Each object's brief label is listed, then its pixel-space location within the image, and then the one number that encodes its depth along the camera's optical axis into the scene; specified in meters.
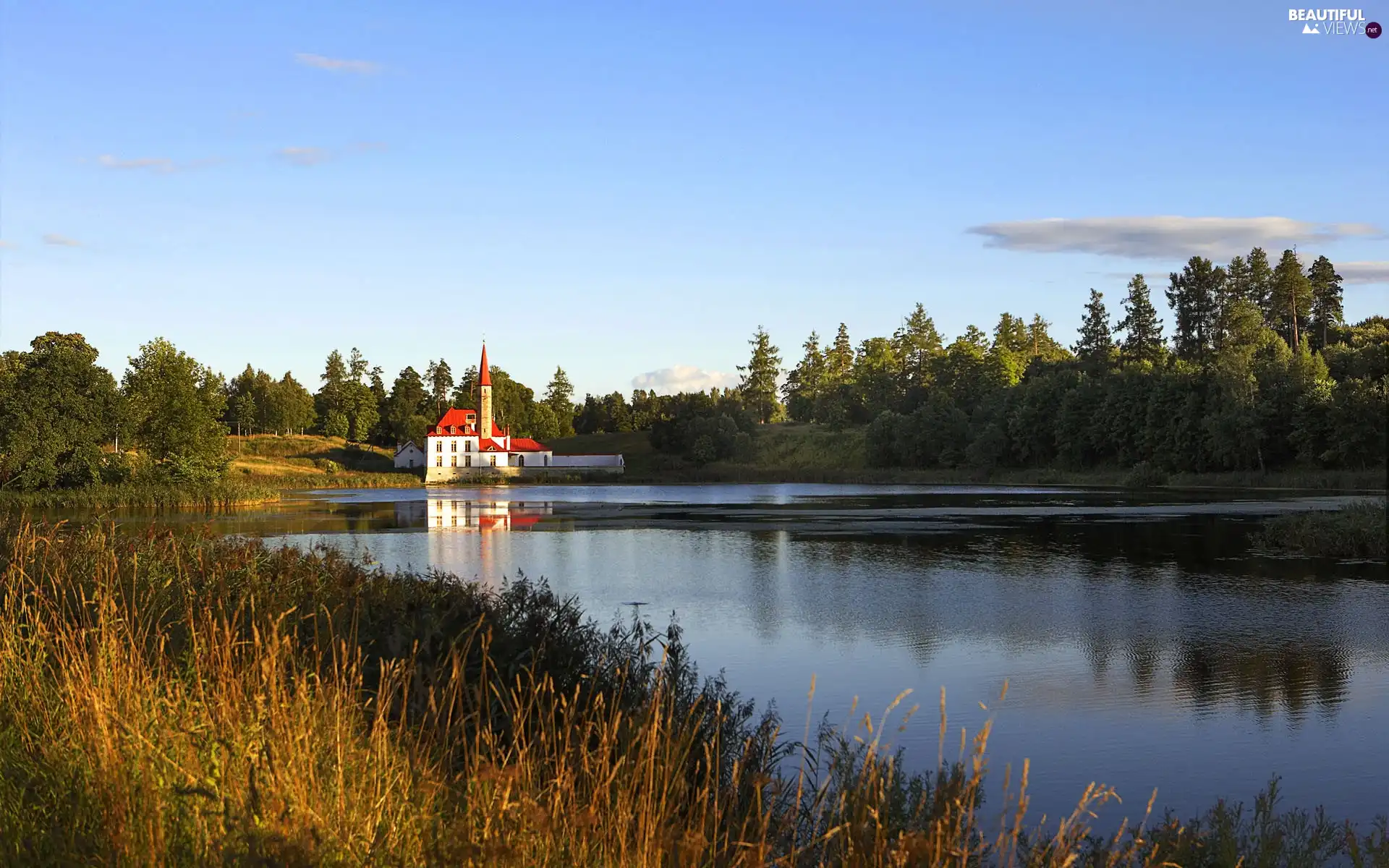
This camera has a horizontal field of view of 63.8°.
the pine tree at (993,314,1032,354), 159.50
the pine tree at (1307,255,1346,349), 110.12
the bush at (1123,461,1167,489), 83.25
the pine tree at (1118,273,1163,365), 114.12
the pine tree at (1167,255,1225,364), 108.06
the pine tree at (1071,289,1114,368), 117.38
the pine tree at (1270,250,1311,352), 104.62
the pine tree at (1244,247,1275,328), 109.38
